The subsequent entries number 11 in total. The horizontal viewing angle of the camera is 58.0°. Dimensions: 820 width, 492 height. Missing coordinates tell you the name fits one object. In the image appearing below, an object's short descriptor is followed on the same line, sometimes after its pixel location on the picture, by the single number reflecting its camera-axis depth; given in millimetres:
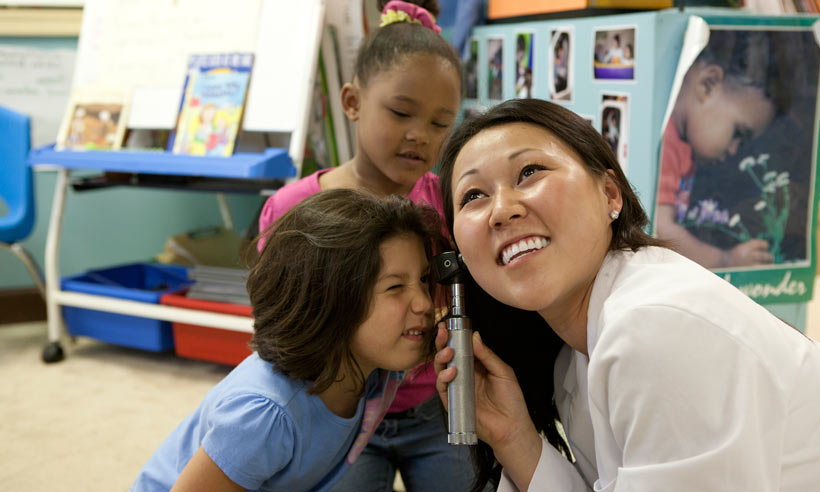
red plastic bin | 2215
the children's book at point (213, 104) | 2137
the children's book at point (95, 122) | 2389
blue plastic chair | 2438
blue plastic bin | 2402
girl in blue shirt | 1066
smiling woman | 704
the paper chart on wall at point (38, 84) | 2797
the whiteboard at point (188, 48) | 2086
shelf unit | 1984
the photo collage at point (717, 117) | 1737
